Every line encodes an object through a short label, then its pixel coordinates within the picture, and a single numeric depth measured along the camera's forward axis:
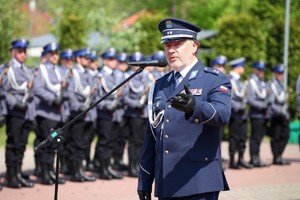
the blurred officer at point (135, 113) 12.70
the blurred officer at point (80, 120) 11.59
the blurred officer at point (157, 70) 13.45
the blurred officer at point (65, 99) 11.50
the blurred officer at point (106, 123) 12.10
